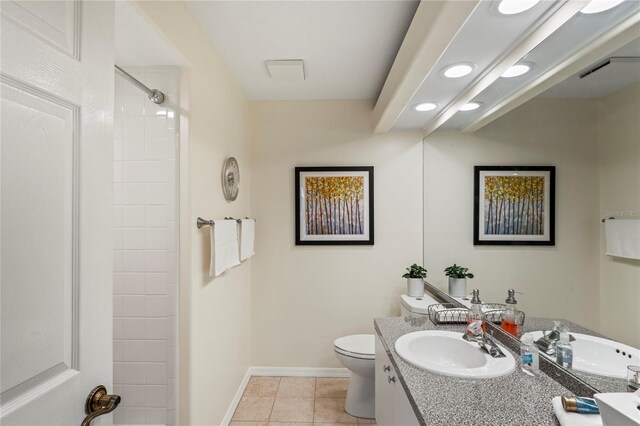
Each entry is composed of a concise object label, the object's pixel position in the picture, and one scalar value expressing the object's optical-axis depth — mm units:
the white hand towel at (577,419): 896
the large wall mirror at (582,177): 991
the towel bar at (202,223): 1805
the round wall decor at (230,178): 2236
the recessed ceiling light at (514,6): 1111
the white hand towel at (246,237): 2424
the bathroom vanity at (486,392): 985
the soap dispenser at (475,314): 1645
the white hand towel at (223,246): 1867
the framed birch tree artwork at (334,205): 2936
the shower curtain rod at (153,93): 1547
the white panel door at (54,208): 614
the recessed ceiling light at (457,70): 1633
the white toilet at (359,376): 2270
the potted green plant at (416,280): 2691
